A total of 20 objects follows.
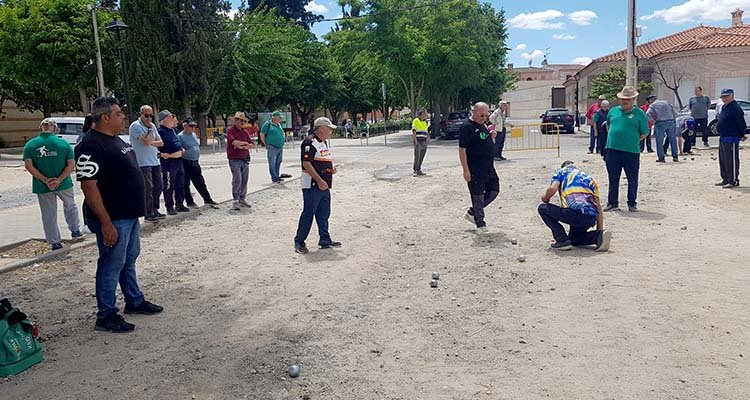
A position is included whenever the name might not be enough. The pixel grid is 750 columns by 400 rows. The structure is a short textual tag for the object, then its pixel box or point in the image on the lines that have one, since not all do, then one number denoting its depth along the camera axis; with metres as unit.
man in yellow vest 15.32
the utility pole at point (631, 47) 20.61
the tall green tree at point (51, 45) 28.78
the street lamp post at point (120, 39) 20.30
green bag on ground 4.01
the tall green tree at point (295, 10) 64.31
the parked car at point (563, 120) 34.00
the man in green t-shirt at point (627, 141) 8.99
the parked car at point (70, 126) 21.25
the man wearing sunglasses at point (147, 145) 8.81
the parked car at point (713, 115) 22.97
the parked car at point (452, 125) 32.94
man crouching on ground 6.84
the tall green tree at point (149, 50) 28.86
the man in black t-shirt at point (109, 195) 4.60
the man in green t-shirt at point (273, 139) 13.79
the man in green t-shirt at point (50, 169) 7.45
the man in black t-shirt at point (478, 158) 7.91
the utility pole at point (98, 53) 26.94
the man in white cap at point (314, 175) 7.34
